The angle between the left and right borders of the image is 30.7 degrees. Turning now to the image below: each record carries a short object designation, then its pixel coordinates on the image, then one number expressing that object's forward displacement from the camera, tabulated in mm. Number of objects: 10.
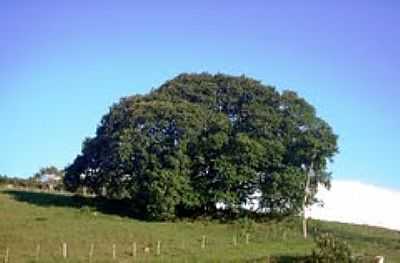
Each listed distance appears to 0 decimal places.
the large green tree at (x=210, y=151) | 67438
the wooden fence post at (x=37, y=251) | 47616
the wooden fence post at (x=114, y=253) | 48591
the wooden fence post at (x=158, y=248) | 51319
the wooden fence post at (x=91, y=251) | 47778
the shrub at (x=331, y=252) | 44031
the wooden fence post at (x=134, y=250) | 50356
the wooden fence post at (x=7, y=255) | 46241
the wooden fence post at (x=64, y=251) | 48388
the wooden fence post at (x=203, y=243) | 54844
